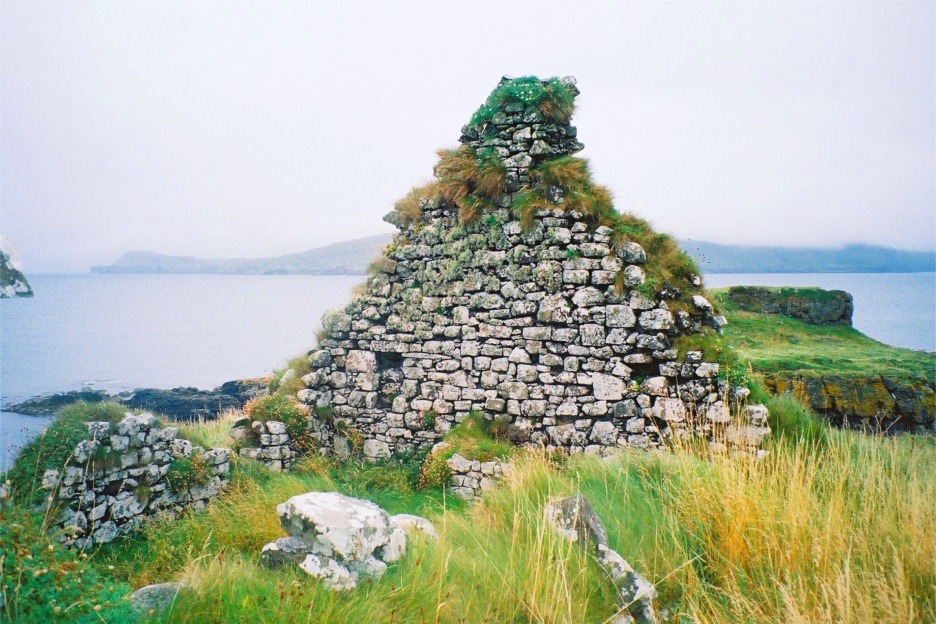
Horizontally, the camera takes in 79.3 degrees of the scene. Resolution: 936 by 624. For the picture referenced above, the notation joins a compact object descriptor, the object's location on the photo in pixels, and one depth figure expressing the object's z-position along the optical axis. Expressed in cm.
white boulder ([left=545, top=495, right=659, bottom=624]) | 371
